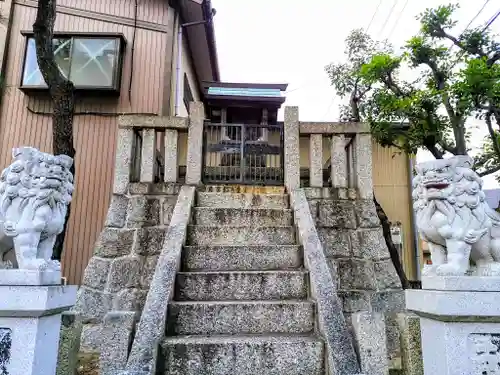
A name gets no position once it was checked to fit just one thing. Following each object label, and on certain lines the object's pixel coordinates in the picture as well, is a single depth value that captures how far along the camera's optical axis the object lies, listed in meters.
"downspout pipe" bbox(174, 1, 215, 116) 8.06
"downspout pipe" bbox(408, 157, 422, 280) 8.98
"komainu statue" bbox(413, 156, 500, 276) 2.31
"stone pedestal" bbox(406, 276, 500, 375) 2.16
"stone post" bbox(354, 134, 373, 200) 5.11
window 7.33
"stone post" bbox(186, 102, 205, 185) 5.38
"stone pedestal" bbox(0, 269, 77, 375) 2.28
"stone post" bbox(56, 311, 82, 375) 2.69
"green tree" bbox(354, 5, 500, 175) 5.28
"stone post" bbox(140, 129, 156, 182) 5.17
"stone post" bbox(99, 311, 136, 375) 2.79
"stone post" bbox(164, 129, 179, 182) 5.27
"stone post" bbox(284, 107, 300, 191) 5.34
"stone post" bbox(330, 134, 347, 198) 5.25
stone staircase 3.11
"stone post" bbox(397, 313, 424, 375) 2.58
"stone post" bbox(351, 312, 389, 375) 2.77
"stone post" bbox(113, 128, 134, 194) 5.04
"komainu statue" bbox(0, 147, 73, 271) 2.48
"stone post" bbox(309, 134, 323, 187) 5.25
